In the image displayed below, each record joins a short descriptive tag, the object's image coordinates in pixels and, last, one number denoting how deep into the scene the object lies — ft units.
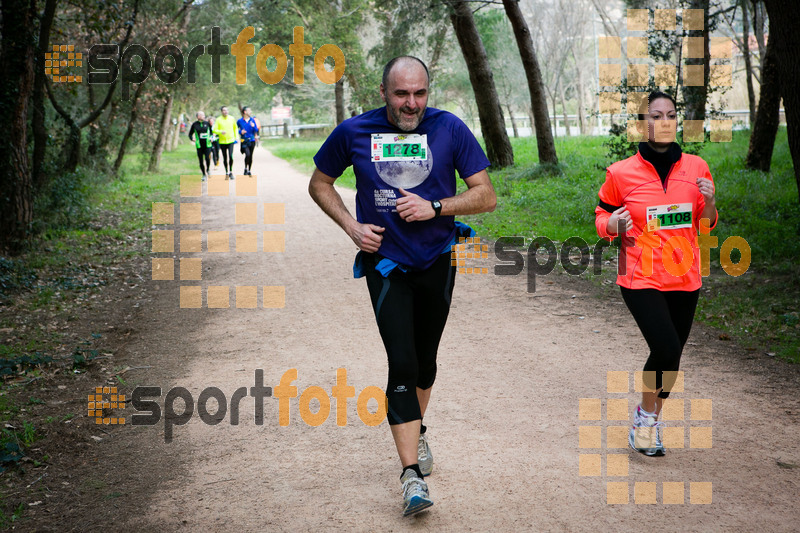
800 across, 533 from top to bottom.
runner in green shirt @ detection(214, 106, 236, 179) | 69.82
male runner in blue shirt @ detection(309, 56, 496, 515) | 12.99
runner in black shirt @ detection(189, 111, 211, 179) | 70.08
